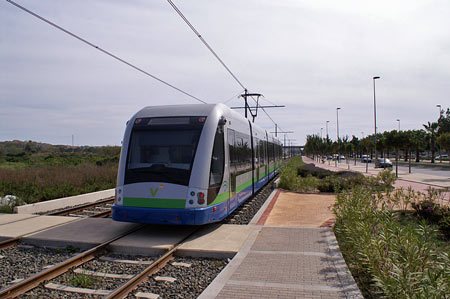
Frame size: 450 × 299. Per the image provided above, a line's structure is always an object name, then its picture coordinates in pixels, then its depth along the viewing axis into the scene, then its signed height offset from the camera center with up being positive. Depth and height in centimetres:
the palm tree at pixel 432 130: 6781 +429
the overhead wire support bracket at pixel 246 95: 2578 +423
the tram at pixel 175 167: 827 -26
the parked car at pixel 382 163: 4359 -127
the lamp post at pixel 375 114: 3972 +423
